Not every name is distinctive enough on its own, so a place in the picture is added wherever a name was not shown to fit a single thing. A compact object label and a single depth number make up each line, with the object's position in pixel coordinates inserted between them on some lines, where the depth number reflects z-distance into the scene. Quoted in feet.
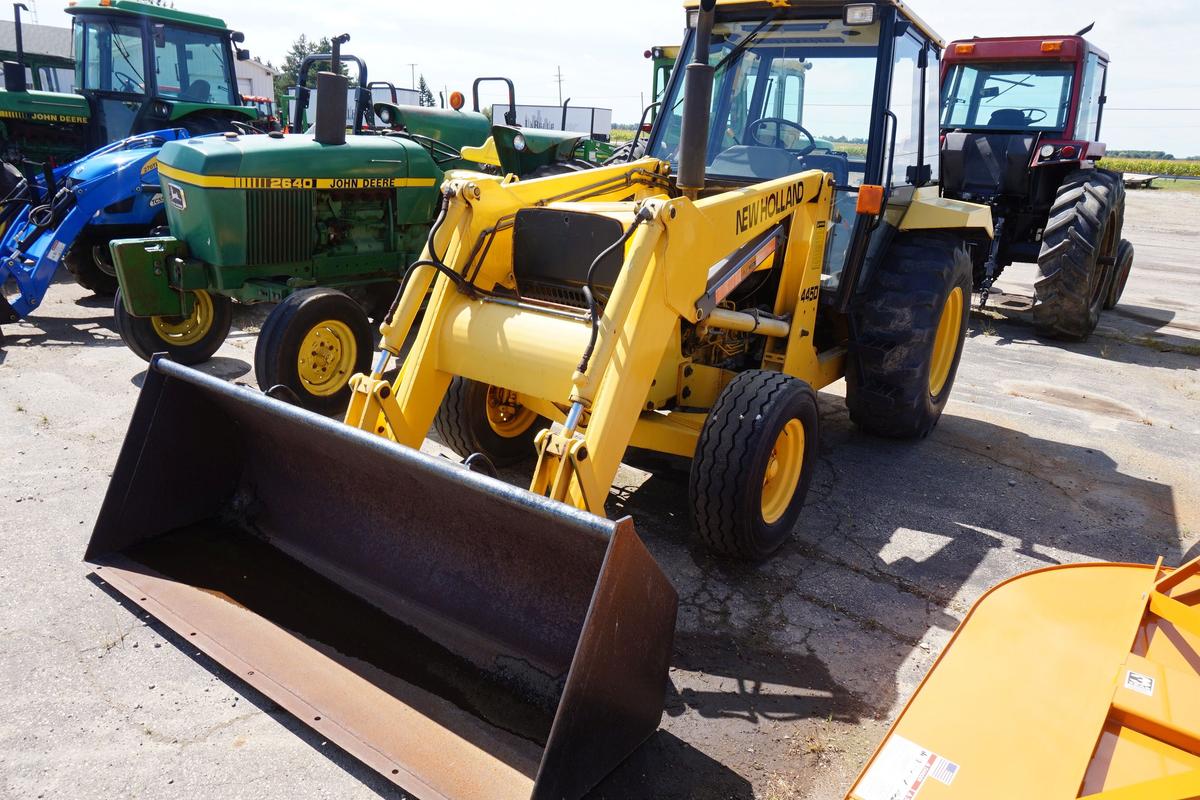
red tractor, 27.96
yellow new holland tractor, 10.71
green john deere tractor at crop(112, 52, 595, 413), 17.48
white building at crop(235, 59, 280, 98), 152.35
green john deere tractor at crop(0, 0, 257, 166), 30.50
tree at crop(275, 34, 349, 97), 200.75
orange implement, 6.45
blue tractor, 22.84
